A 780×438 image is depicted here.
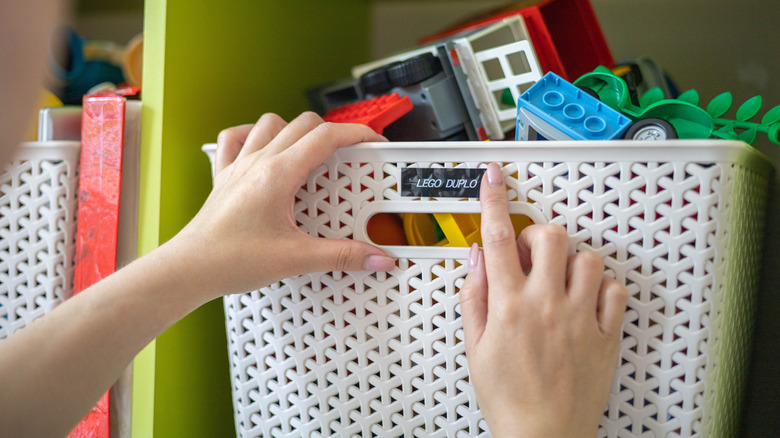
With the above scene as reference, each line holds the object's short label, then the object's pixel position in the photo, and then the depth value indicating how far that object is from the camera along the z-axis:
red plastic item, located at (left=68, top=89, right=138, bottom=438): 0.58
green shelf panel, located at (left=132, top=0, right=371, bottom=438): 0.58
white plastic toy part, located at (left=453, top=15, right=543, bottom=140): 0.60
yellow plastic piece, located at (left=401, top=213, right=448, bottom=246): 0.54
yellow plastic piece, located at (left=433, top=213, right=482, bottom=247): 0.50
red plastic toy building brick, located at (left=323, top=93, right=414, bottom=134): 0.57
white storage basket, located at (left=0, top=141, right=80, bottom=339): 0.59
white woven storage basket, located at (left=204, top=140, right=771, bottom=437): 0.44
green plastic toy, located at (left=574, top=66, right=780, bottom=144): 0.49
